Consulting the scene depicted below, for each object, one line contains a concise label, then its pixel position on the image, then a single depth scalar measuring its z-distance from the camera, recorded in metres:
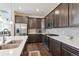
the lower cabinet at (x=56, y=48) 1.54
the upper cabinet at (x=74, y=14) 1.30
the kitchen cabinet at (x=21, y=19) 3.72
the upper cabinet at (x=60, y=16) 1.72
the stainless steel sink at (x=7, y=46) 1.08
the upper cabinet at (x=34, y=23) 4.27
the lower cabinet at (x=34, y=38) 4.05
